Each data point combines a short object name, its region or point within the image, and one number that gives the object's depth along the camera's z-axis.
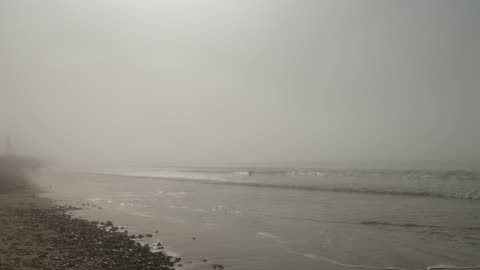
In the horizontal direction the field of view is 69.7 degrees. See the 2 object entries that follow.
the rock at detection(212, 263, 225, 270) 10.23
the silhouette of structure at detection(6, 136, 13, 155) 111.25
